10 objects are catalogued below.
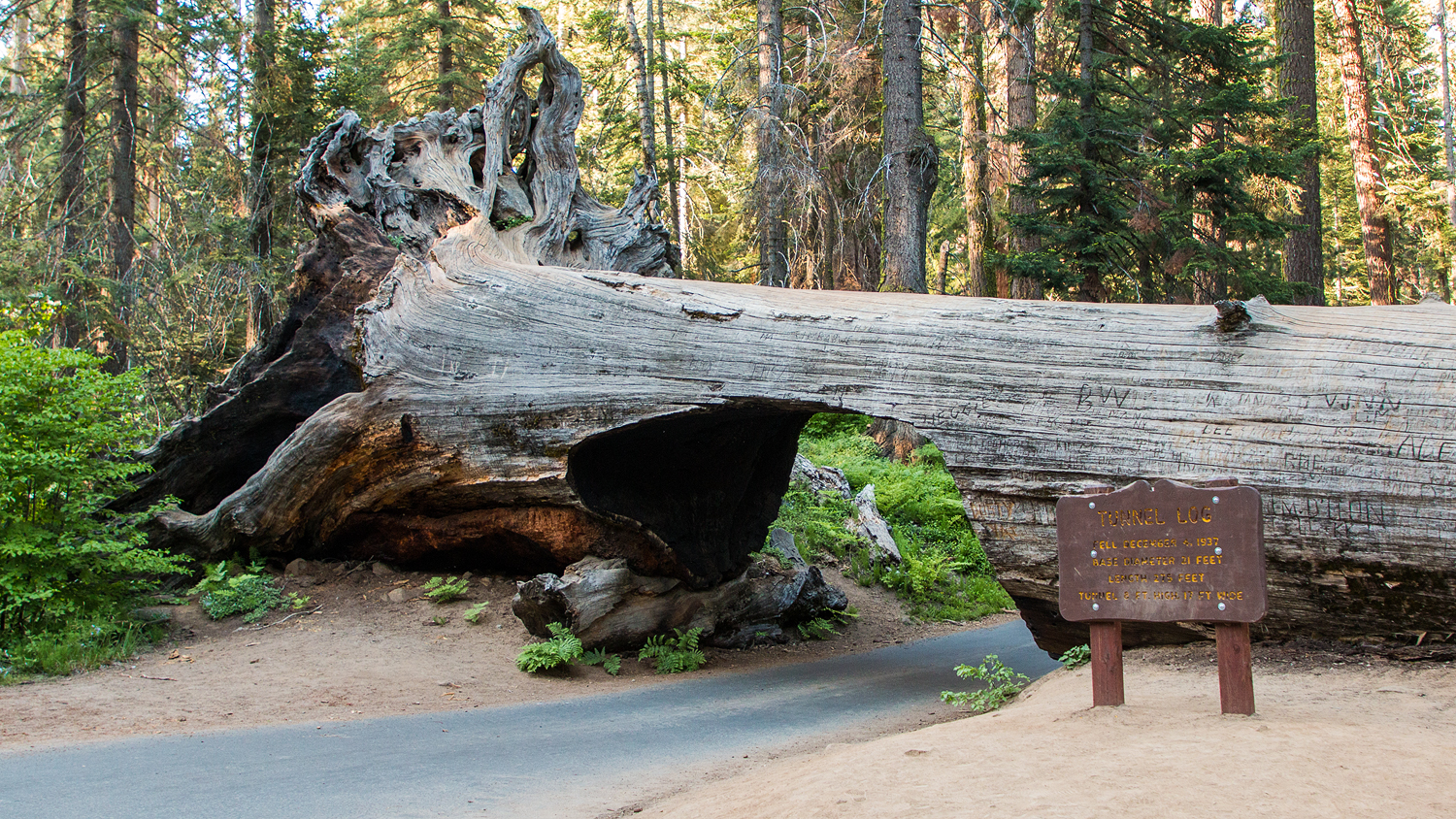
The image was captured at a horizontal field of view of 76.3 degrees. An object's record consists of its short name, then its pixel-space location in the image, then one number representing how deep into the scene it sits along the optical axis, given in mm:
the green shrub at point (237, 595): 8969
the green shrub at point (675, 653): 8242
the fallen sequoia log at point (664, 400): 5652
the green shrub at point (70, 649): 7418
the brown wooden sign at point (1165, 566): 4449
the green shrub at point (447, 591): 9141
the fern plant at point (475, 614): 8773
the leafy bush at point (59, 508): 7750
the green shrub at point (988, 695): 6270
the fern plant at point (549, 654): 7770
